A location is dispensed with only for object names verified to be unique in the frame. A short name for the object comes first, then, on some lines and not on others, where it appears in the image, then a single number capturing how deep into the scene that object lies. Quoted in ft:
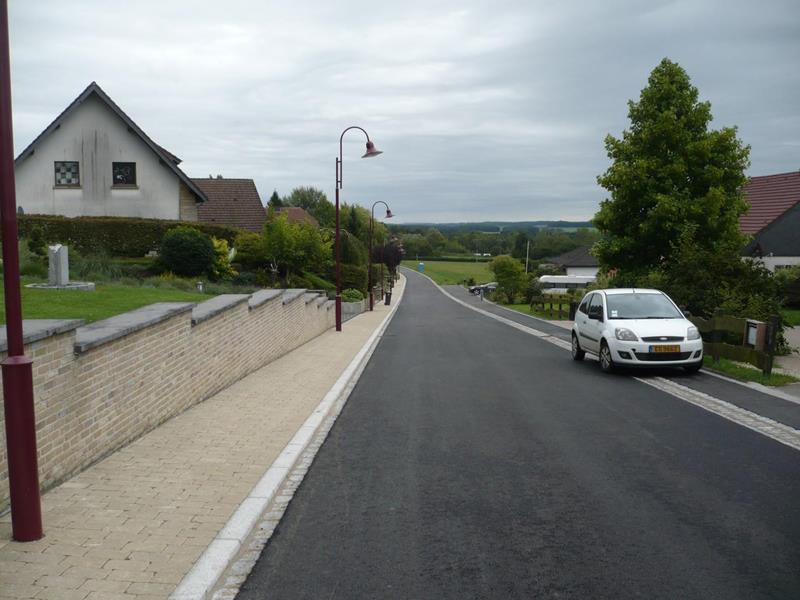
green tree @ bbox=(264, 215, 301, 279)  112.68
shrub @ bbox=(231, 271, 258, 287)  98.32
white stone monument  49.06
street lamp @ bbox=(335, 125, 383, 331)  82.02
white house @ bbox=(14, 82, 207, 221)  108.27
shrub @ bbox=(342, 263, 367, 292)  171.73
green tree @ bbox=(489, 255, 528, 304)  221.87
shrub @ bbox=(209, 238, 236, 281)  87.71
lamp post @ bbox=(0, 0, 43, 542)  14.51
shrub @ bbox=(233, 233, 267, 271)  113.50
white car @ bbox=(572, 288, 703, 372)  42.63
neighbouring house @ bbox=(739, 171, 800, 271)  120.78
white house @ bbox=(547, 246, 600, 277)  295.95
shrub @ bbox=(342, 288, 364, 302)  150.30
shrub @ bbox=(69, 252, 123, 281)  64.44
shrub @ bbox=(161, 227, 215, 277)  82.84
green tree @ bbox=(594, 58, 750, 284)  83.66
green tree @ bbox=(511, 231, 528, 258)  475.72
